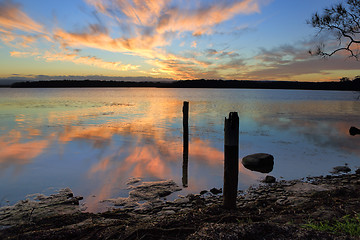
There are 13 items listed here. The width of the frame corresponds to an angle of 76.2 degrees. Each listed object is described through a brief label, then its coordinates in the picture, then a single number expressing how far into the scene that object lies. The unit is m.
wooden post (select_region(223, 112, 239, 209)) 5.92
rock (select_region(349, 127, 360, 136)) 23.69
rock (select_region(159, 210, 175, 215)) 6.95
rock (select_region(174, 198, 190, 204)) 7.88
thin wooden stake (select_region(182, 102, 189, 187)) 13.61
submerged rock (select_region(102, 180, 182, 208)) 8.13
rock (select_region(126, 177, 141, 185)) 10.21
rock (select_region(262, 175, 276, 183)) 10.44
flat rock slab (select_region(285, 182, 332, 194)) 8.78
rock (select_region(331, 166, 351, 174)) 12.08
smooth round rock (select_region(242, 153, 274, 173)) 12.41
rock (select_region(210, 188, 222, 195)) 9.00
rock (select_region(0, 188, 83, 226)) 6.52
